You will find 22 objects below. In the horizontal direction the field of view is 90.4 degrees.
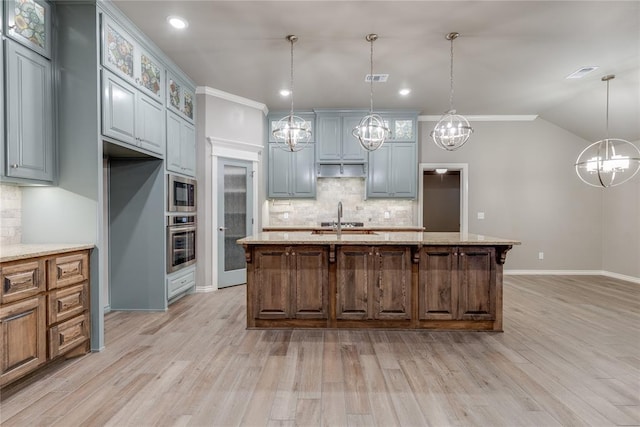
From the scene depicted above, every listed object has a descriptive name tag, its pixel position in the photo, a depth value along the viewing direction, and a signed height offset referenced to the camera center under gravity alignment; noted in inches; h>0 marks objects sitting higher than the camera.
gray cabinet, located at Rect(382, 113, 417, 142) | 228.4 +60.6
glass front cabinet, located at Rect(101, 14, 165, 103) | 112.0 +59.8
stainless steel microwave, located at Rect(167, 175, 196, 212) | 154.3 +8.8
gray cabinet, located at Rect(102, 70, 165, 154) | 111.6 +37.7
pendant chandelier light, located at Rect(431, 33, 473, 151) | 139.7 +36.1
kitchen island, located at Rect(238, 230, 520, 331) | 125.6 -29.6
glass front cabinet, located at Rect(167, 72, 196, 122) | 155.9 +59.2
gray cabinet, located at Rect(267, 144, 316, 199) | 229.0 +27.3
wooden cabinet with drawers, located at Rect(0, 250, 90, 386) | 79.8 -28.2
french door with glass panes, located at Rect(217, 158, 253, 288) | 191.8 -3.0
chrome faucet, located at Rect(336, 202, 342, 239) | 137.2 -4.4
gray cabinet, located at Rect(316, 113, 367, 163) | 227.6 +51.0
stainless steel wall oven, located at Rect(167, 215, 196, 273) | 153.6 -15.8
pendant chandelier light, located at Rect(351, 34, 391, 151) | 136.2 +34.8
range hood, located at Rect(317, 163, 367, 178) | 228.7 +29.5
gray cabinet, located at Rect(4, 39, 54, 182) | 89.4 +29.0
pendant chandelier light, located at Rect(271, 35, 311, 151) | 141.6 +36.1
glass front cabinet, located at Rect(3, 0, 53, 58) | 89.2 +56.0
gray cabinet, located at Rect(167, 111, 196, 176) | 154.8 +34.3
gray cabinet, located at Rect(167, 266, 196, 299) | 155.1 -36.9
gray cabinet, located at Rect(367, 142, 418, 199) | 228.1 +28.7
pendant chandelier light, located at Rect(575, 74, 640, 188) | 193.4 +30.0
